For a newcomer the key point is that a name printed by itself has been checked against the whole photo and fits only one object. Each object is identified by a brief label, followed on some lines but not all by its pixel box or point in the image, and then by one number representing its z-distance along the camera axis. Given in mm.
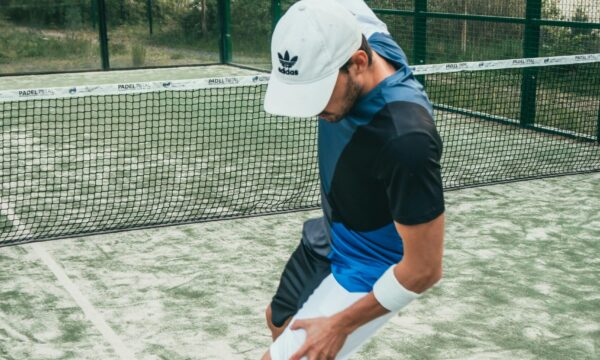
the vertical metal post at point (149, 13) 18625
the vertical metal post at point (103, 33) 17905
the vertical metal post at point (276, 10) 16500
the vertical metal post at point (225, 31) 18391
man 2189
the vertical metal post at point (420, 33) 12609
